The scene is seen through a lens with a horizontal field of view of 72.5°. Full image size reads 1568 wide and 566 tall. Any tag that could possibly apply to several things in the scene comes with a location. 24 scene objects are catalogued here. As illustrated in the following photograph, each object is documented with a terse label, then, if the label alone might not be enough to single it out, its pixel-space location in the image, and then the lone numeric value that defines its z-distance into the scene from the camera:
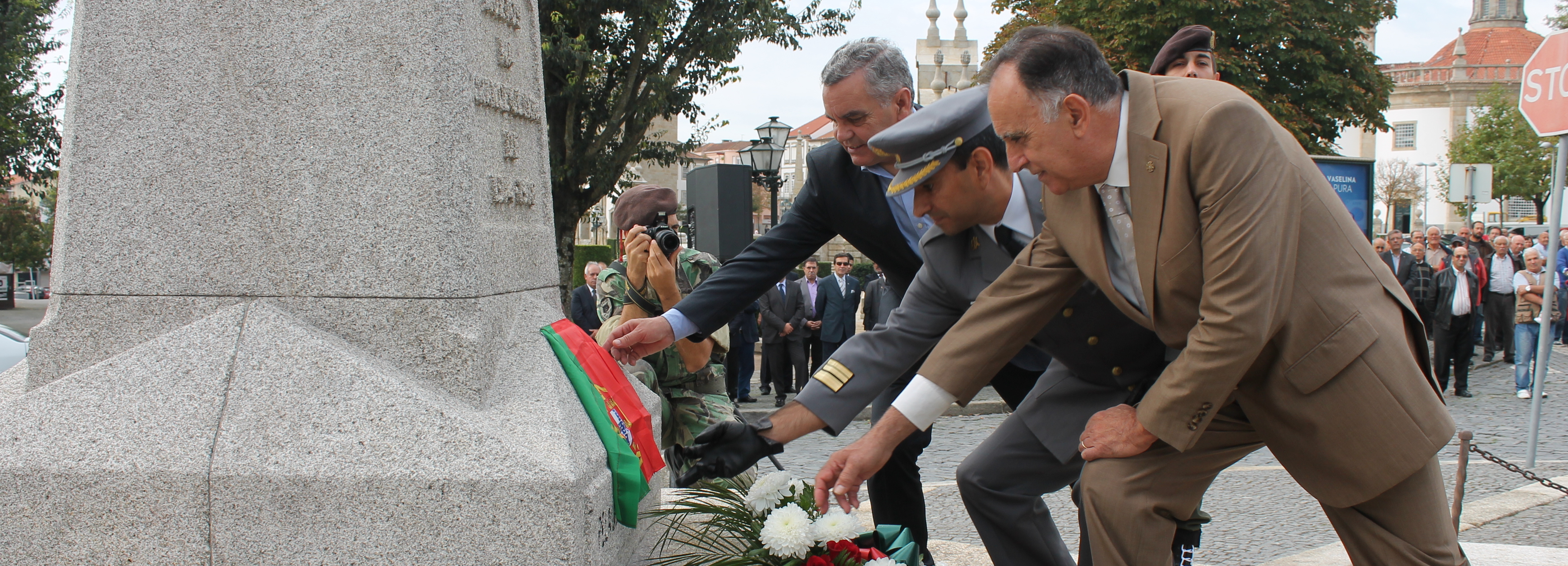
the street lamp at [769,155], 16.17
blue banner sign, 10.22
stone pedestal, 2.76
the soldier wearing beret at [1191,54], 5.12
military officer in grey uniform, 2.91
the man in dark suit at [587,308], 11.56
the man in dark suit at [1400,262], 12.88
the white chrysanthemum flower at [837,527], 2.85
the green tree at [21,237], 37.50
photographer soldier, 4.51
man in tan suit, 2.12
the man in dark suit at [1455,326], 11.40
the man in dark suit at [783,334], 12.32
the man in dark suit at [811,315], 12.75
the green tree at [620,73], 18.59
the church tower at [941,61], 39.25
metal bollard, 4.25
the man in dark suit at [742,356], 12.19
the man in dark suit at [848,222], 3.51
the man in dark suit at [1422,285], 12.36
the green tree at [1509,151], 42.38
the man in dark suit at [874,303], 13.12
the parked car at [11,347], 7.31
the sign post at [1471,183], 13.98
